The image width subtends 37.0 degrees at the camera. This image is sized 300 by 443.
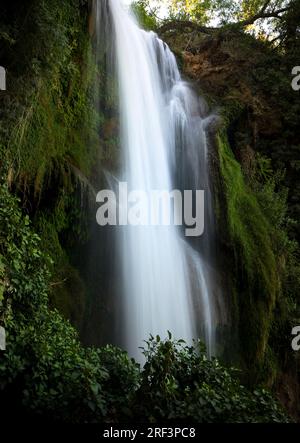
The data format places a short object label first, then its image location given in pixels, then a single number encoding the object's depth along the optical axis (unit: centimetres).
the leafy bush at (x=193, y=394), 375
